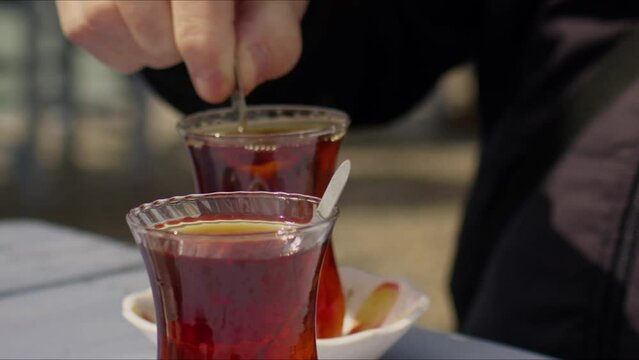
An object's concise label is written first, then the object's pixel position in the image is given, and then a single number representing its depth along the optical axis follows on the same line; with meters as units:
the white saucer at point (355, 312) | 0.54
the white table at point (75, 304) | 0.59
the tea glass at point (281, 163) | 0.57
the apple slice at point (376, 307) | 0.59
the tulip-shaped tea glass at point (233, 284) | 0.47
